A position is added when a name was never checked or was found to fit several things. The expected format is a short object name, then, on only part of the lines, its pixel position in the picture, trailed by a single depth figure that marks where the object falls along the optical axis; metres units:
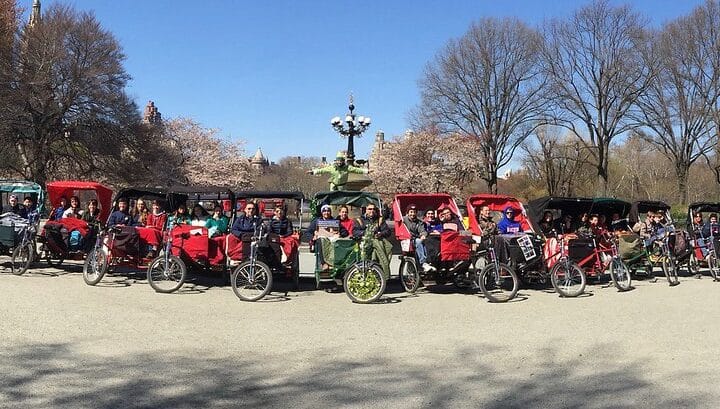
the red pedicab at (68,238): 11.09
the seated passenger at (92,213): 11.87
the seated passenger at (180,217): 10.78
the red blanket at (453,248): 9.62
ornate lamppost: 27.62
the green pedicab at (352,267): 9.13
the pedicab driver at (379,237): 9.40
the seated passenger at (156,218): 11.21
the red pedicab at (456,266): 9.52
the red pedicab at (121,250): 10.10
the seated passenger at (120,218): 10.98
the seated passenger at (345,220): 10.77
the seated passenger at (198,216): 10.77
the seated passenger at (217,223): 10.66
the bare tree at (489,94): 37.59
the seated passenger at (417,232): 9.78
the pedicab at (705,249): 12.90
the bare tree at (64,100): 30.75
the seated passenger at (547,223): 12.18
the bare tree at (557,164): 51.28
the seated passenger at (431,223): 10.74
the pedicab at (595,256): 10.72
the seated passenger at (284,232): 9.58
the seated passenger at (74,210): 11.88
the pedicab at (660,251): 11.94
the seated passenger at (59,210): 11.99
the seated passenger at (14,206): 12.11
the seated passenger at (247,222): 9.98
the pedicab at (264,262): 9.05
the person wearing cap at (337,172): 20.45
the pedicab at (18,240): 11.11
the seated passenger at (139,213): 11.44
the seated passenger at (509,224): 11.37
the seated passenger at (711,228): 13.29
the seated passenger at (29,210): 11.64
